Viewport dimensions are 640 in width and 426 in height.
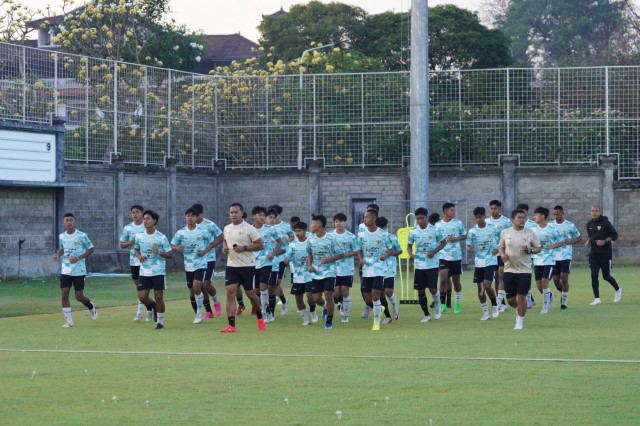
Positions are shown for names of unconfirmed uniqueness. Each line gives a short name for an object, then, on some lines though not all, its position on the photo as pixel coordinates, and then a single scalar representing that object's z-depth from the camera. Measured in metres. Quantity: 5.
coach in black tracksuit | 26.67
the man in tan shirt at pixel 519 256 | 20.42
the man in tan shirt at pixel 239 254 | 20.61
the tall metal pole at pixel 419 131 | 39.66
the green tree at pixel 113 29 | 55.94
